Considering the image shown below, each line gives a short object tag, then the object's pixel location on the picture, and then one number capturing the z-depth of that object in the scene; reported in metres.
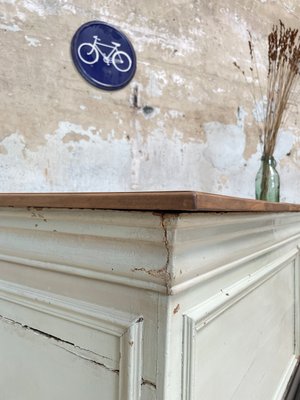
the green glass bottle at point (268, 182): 1.15
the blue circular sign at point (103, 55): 1.11
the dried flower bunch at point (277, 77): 1.19
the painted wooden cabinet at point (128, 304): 0.32
